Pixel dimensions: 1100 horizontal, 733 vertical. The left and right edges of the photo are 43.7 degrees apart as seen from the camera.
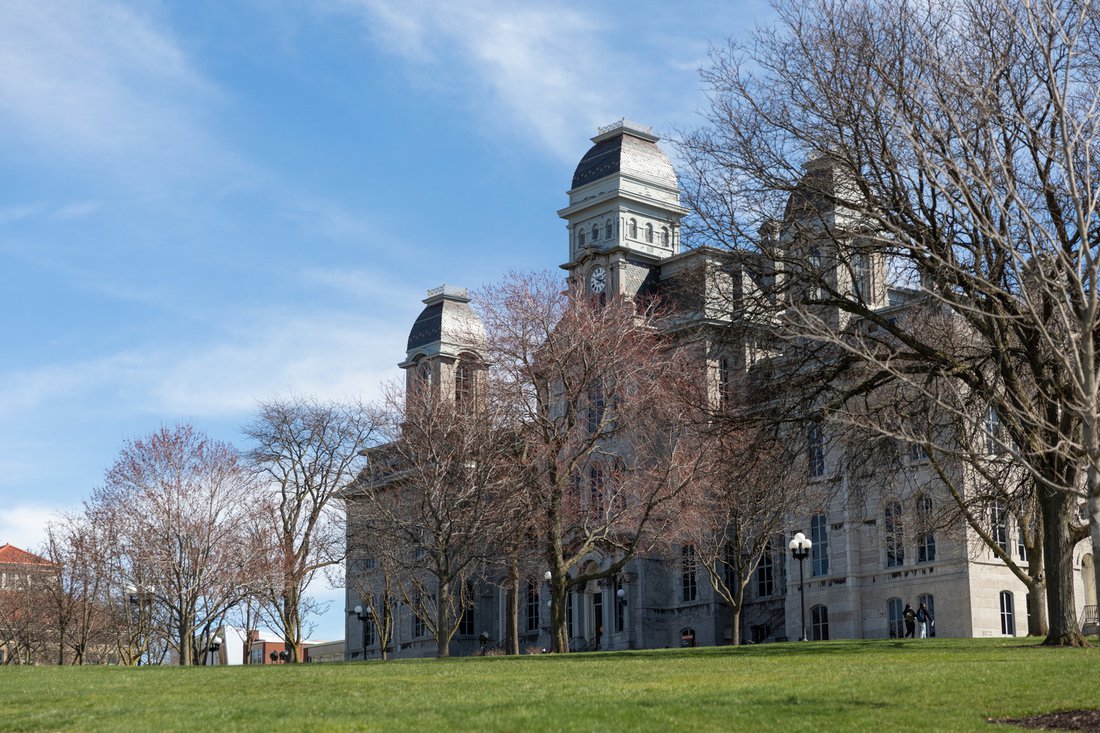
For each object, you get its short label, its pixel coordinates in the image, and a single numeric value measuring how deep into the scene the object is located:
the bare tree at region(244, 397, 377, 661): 58.41
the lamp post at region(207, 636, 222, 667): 65.25
